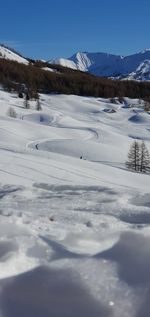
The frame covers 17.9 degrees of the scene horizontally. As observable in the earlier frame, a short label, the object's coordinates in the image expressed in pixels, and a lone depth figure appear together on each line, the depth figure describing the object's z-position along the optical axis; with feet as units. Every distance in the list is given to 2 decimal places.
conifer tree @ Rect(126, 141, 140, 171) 204.03
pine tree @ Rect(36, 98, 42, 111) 429.38
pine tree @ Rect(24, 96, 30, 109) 429.38
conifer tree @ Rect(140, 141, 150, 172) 211.82
